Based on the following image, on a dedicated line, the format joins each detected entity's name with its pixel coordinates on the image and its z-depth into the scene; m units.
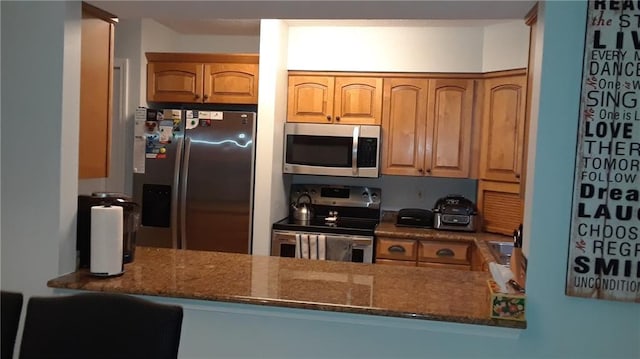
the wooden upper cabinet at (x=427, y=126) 3.95
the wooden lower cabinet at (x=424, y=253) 3.68
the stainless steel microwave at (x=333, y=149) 3.96
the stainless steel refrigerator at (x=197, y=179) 3.78
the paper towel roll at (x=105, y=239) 2.09
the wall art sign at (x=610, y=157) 1.69
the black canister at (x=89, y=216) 2.21
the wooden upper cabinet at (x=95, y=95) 2.21
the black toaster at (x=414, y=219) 4.04
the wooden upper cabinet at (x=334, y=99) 4.05
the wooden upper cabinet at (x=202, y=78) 4.02
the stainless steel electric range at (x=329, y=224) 3.79
